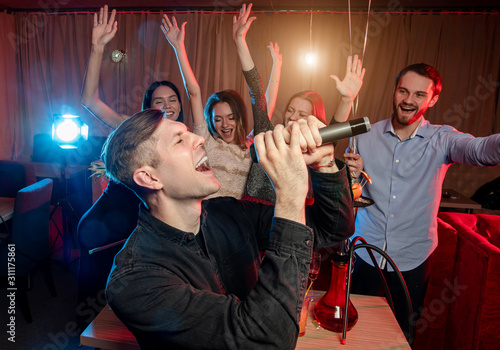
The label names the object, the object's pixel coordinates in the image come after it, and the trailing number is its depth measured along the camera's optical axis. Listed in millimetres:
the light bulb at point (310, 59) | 4522
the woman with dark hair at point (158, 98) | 2305
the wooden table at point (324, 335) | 1063
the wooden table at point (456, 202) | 3439
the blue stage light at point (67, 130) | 4477
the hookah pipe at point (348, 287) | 987
